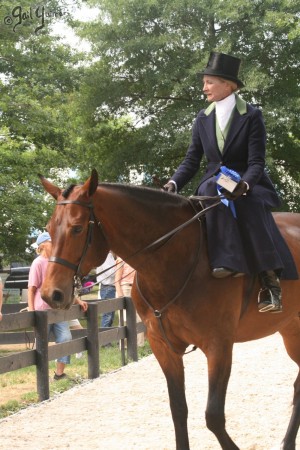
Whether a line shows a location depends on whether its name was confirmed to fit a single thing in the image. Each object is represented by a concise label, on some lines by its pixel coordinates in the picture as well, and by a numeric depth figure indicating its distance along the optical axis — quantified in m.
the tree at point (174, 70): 33.28
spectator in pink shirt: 12.58
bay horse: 5.88
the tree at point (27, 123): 24.64
